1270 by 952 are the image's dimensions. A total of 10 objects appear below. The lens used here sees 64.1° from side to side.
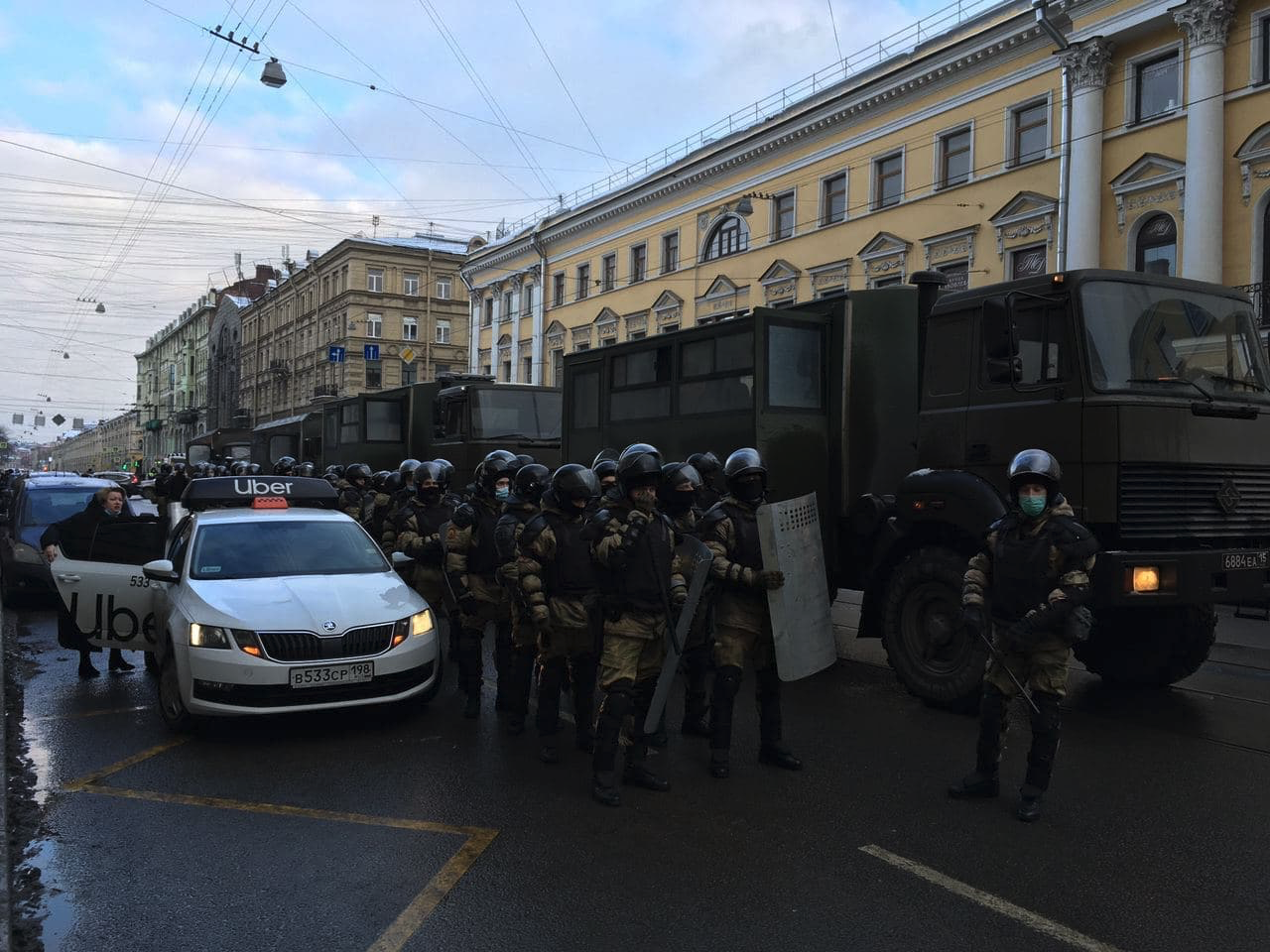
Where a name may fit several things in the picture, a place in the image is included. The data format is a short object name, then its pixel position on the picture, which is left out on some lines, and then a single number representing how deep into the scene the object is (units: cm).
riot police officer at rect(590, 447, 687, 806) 532
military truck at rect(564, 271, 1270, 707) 627
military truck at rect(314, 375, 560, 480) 1593
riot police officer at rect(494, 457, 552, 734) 635
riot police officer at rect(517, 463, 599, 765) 576
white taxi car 605
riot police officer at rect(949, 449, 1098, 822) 486
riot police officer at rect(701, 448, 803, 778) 561
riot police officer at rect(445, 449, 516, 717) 708
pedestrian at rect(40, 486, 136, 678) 804
